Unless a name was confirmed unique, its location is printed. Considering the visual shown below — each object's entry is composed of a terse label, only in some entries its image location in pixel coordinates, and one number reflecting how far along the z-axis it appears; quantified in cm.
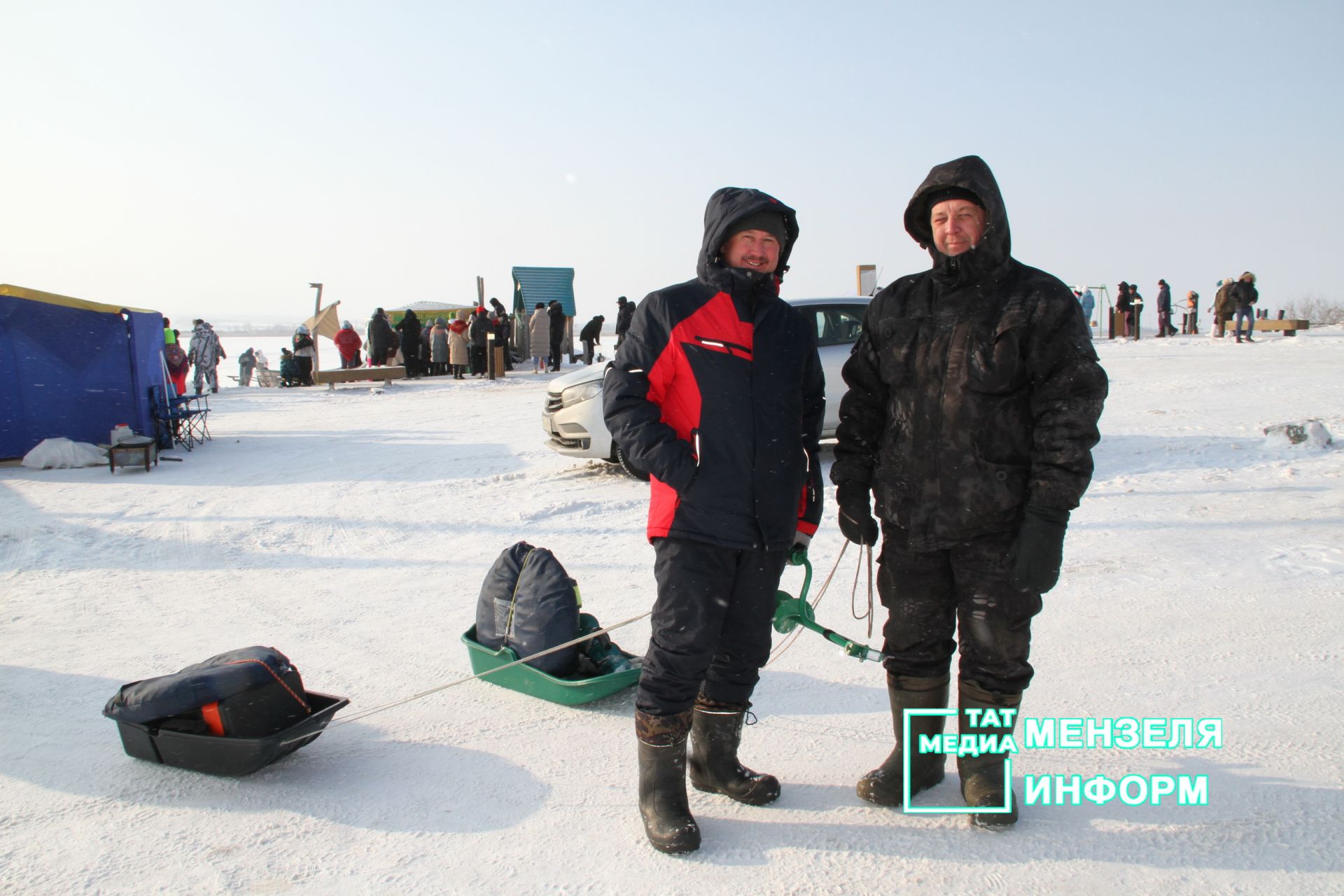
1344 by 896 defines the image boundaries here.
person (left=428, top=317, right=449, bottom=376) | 2217
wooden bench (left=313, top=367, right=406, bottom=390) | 1986
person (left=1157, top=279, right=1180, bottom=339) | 2645
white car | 806
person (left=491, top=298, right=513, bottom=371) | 2114
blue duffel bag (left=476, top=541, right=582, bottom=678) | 353
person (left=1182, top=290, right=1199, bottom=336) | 2916
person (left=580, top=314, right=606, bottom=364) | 2375
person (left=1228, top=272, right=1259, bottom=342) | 2019
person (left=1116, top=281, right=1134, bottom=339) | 2606
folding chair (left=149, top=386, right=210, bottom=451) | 1073
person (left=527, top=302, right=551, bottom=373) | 2227
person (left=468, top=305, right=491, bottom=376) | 2136
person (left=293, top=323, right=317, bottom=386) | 2181
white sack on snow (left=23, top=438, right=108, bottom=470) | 937
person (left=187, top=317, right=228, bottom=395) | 1917
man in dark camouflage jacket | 245
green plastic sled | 344
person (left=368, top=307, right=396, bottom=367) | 2294
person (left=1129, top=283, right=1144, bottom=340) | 2566
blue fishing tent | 966
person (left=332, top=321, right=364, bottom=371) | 2278
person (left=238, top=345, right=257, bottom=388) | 2298
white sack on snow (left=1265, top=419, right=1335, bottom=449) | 762
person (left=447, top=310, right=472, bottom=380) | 2095
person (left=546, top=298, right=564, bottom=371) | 2284
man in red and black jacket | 253
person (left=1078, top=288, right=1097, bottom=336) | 2652
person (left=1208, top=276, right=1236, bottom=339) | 2147
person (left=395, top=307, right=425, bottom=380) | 2233
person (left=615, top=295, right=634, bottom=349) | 2005
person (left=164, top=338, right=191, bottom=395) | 1252
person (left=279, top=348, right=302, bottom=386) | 2222
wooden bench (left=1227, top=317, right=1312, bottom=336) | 2270
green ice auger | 290
